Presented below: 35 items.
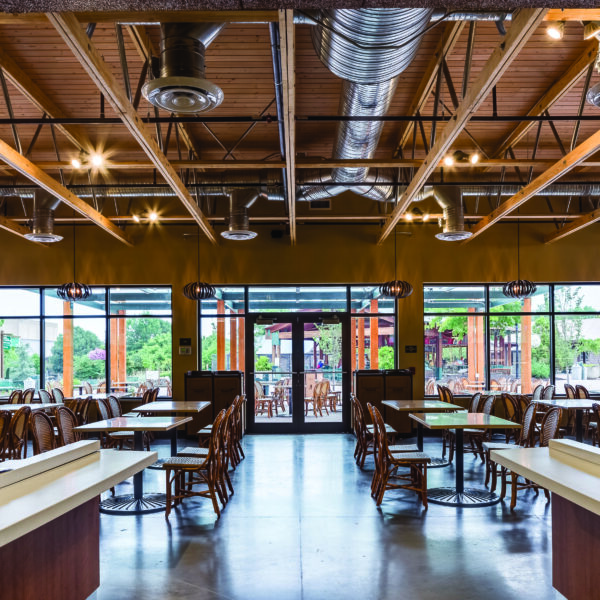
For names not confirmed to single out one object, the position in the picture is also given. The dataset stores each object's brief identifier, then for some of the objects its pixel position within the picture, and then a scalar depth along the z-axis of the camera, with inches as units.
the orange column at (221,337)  452.4
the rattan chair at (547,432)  235.7
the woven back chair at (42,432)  229.0
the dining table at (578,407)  325.1
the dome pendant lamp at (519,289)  376.2
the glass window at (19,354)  449.4
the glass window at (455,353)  448.5
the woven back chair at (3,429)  301.9
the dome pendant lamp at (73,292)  380.2
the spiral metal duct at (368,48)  152.3
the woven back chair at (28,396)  405.4
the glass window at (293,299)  457.4
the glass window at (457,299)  451.8
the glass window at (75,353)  450.0
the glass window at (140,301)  452.1
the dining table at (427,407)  309.9
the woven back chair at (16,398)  401.7
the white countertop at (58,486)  91.8
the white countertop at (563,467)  108.1
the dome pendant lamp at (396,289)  386.9
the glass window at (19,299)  451.2
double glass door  447.5
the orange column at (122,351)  450.6
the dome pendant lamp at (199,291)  395.2
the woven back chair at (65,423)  240.2
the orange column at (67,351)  450.0
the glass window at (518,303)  450.9
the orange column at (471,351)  451.2
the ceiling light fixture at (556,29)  177.3
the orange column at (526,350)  450.2
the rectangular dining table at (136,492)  229.8
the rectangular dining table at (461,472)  235.5
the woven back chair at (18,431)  307.3
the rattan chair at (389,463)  231.5
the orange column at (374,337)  454.6
